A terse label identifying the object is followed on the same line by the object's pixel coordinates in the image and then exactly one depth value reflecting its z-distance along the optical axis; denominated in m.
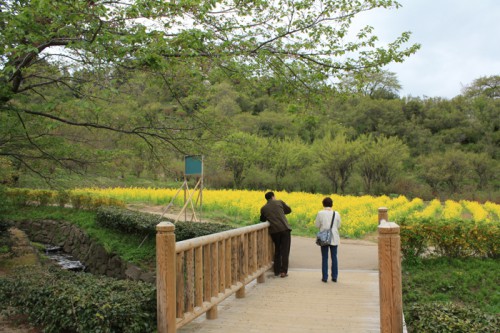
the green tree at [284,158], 37.34
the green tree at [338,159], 35.22
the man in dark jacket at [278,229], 8.84
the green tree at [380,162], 35.25
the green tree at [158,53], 6.20
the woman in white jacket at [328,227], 8.24
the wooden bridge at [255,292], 4.33
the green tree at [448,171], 36.59
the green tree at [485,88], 61.22
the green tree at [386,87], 64.12
